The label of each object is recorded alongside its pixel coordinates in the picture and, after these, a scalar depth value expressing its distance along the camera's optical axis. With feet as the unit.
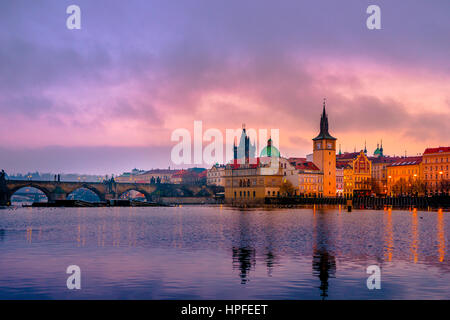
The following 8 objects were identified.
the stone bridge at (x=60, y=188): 531.09
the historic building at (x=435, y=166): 590.96
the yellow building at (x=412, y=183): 557.74
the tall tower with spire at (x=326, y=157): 604.49
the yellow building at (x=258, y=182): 609.42
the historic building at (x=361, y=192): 585.22
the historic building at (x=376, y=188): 636.77
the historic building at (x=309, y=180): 594.24
